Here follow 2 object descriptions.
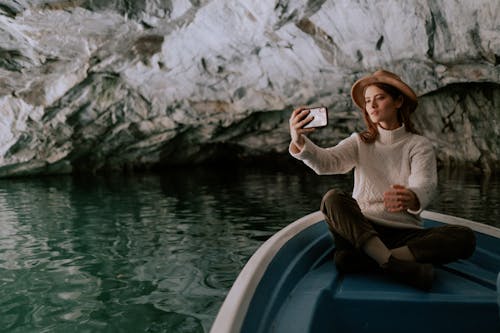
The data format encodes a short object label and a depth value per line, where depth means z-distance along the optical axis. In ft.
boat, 4.94
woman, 6.47
